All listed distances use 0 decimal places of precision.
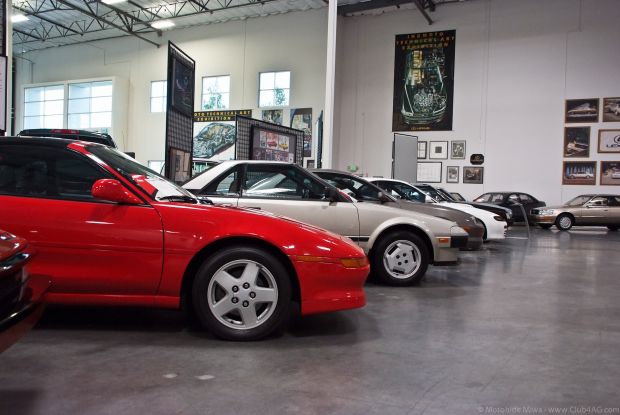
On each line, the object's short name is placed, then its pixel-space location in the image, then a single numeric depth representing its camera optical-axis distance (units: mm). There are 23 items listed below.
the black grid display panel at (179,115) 7207
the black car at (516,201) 17594
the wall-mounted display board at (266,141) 9078
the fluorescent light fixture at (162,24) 21633
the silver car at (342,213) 5203
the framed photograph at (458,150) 19516
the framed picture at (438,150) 19781
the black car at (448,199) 10250
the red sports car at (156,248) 3090
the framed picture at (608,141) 17609
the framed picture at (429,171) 19938
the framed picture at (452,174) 19688
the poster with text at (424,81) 19656
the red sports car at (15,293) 1967
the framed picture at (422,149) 20109
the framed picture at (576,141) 17875
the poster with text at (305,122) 21328
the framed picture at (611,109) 17516
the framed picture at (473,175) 19344
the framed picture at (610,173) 17641
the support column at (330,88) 9484
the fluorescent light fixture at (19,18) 21188
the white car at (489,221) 9672
